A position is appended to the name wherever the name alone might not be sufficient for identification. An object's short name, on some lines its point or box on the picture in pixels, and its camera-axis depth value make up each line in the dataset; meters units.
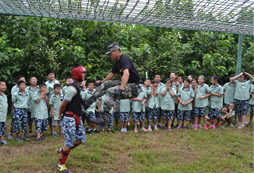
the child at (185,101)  6.75
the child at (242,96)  7.11
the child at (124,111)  6.38
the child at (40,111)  5.49
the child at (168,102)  6.64
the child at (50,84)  6.02
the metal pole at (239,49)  6.99
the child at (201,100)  6.82
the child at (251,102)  7.21
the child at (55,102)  5.80
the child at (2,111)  5.15
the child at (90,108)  6.22
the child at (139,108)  6.47
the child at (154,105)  6.68
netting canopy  4.30
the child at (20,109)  5.33
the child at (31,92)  5.62
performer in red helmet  3.79
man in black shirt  3.75
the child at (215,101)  6.96
